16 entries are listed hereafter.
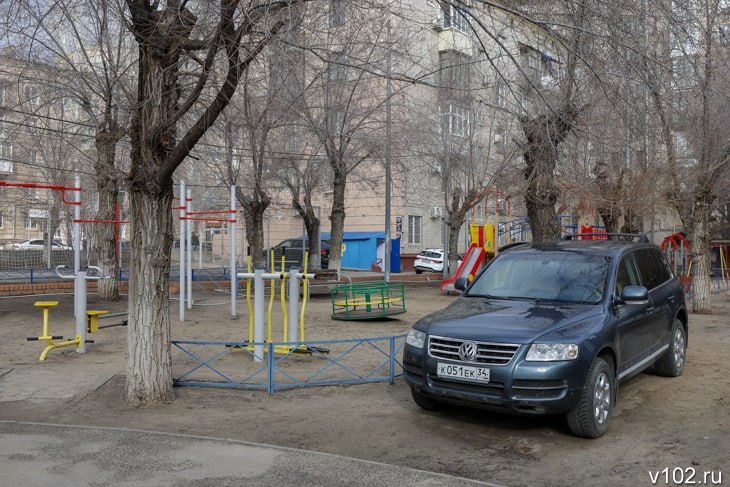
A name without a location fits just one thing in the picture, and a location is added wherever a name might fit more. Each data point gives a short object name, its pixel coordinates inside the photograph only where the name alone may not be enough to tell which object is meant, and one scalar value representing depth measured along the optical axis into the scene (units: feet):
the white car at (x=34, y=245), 64.03
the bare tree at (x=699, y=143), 40.23
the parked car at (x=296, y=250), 106.83
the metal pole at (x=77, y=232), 40.40
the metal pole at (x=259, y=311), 30.99
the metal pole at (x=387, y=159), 66.64
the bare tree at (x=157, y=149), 23.13
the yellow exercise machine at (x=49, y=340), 32.27
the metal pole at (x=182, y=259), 47.62
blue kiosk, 116.67
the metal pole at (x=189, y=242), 50.39
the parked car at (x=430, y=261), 108.58
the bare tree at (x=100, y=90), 48.24
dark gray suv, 18.84
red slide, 66.28
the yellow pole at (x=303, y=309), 35.27
